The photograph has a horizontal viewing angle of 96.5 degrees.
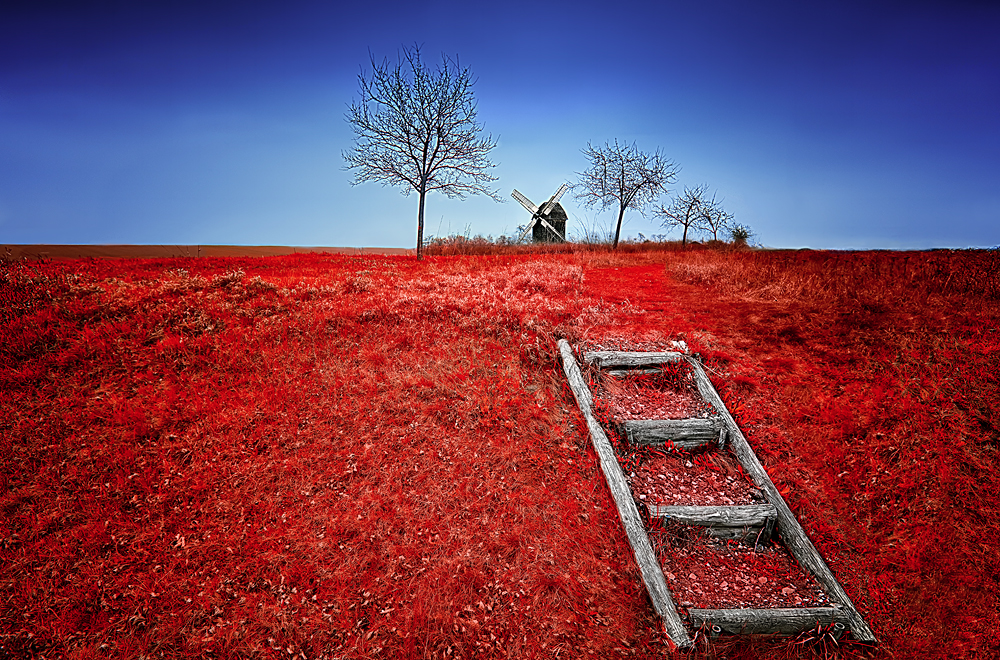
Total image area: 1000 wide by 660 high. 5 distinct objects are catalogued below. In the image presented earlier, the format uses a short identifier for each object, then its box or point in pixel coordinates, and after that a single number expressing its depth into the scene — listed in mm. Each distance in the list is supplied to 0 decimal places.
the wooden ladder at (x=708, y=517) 4156
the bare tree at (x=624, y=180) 30547
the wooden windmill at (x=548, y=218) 33281
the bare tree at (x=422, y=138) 20172
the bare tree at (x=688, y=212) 30203
